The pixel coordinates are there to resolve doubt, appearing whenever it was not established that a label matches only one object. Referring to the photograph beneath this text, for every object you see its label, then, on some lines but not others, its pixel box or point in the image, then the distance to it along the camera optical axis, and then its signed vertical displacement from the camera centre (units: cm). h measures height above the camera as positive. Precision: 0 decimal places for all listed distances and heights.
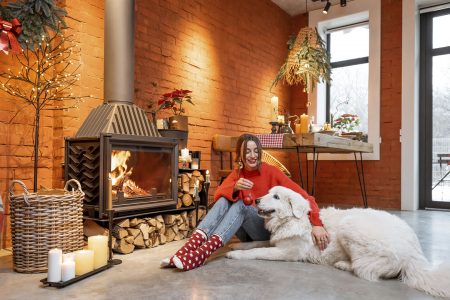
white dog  193 -48
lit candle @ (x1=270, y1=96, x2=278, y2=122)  471 +63
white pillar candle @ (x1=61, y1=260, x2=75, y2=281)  190 -58
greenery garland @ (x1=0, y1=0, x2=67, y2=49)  232 +82
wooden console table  355 +12
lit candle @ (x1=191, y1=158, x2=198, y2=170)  383 -11
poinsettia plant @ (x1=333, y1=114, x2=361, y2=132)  569 +48
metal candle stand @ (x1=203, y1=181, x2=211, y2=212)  349 -30
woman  223 -36
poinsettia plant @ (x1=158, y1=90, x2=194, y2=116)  356 +50
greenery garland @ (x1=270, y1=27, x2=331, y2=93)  499 +122
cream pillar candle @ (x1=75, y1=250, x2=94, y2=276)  200 -57
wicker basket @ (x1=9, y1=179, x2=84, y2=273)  214 -42
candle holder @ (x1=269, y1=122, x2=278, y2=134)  422 +29
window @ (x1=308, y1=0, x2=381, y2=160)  548 +135
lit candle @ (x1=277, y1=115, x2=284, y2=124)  418 +38
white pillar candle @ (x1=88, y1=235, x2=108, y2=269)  215 -53
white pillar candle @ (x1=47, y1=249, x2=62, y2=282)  188 -56
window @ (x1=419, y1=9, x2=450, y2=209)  529 +60
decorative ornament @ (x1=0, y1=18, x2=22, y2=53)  213 +64
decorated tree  233 +64
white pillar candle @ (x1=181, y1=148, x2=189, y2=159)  367 +0
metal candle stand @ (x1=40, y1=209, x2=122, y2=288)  186 -63
